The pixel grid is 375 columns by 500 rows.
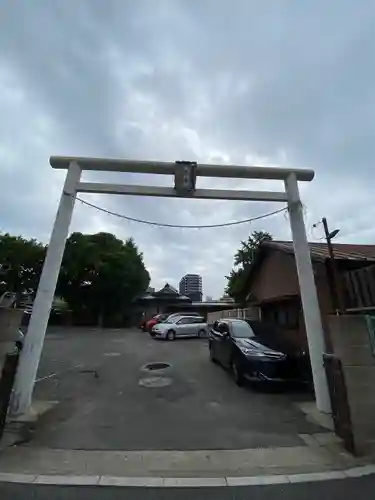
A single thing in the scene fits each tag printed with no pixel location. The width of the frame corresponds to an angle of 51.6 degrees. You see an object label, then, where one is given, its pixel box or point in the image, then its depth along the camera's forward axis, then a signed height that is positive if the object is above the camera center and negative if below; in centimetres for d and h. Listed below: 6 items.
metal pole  745 +212
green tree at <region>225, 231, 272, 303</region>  3183 +981
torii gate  734 +349
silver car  2238 +258
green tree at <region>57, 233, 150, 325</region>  3422 +816
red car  2746 +361
